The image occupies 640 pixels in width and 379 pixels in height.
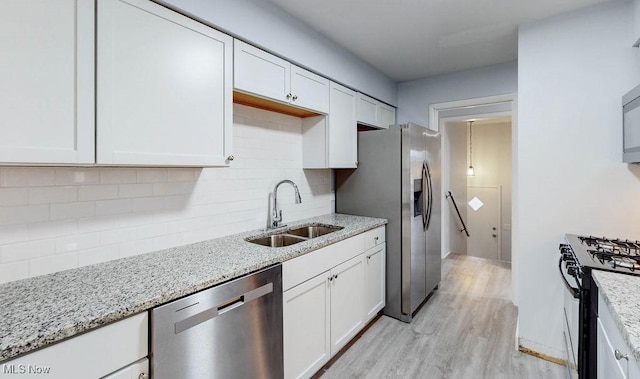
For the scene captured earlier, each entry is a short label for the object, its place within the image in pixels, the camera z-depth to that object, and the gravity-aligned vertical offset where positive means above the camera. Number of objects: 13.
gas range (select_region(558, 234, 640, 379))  1.38 -0.45
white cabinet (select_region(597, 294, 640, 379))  0.93 -0.56
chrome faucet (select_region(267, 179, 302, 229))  2.43 -0.19
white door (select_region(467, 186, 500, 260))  5.45 -0.58
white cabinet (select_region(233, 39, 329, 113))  1.85 +0.75
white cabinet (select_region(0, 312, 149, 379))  0.86 -0.51
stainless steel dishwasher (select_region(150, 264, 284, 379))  1.16 -0.61
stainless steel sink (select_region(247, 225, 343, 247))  2.25 -0.35
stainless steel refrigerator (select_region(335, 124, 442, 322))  2.73 -0.08
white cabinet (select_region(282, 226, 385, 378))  1.77 -0.75
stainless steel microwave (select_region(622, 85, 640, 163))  1.70 +0.37
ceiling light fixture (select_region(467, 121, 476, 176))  5.65 +0.52
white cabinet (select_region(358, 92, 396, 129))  3.10 +0.85
